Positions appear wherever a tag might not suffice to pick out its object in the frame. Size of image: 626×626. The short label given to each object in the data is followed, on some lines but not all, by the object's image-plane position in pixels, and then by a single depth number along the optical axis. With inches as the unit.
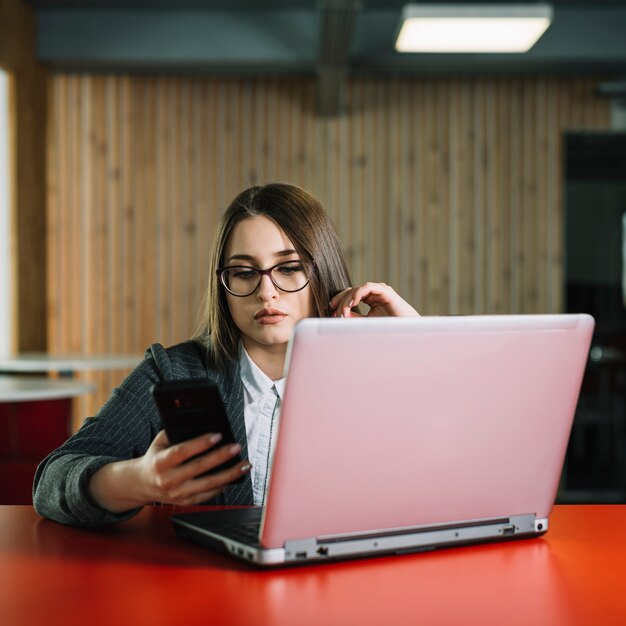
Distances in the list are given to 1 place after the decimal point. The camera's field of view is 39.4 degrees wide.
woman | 68.8
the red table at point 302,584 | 39.2
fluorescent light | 174.6
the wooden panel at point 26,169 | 229.1
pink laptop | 42.9
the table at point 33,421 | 150.2
